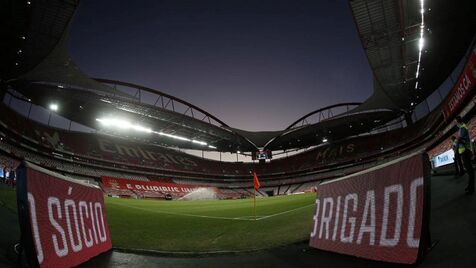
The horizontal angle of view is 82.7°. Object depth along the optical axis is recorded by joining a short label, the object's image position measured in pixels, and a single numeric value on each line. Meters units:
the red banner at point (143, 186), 34.31
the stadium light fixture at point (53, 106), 34.50
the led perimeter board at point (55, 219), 3.24
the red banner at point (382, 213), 3.18
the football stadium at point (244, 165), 3.66
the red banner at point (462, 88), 16.09
